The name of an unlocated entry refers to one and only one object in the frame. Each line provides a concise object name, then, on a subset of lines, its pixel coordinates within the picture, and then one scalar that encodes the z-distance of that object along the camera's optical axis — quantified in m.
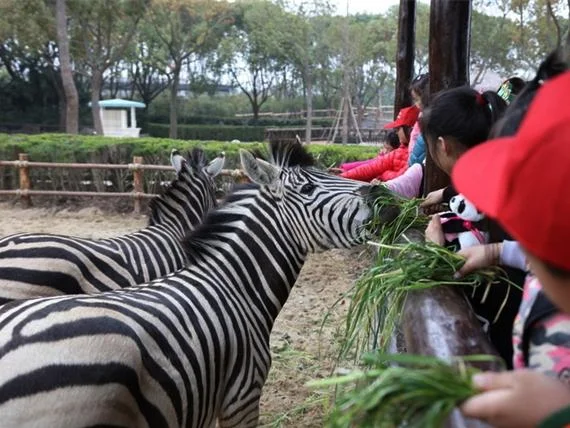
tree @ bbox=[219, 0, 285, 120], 35.69
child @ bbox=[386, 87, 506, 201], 2.41
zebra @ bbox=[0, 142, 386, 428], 1.85
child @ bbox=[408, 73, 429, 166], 4.62
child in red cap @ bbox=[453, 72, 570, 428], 0.82
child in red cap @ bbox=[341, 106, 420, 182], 5.14
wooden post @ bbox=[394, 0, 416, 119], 7.28
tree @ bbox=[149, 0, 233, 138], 29.94
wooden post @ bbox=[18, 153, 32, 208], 11.62
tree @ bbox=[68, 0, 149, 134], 24.91
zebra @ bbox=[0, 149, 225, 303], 3.26
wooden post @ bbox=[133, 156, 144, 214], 11.22
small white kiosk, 28.95
